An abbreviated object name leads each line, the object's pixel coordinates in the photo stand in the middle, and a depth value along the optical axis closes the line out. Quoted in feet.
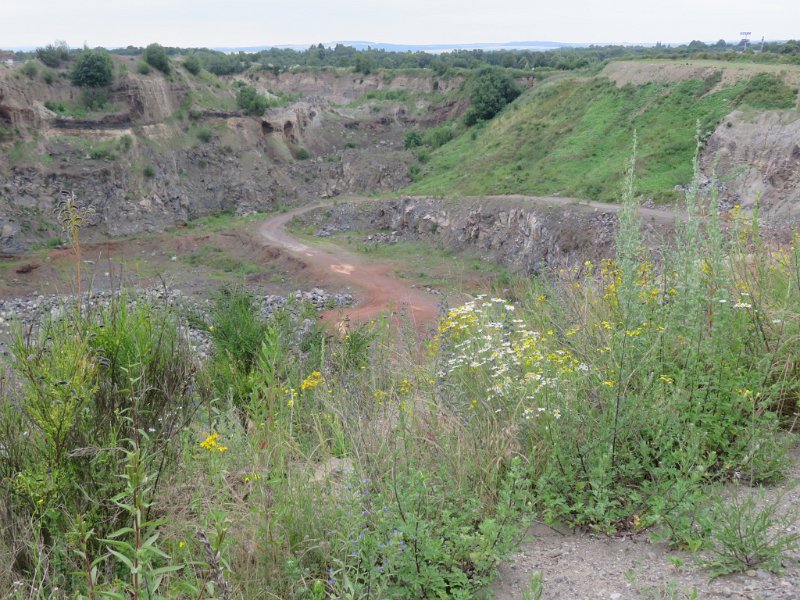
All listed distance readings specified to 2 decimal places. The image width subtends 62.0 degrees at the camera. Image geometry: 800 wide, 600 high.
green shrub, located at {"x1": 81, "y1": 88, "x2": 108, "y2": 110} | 134.51
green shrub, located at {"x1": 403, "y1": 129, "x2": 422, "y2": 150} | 160.97
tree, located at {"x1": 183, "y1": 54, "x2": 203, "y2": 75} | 156.25
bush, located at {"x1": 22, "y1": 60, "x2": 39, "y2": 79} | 131.54
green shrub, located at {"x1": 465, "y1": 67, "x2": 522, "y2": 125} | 157.99
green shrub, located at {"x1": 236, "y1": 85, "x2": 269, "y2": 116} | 152.87
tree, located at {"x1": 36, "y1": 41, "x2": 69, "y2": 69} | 141.38
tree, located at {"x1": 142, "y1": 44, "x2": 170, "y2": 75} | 146.61
